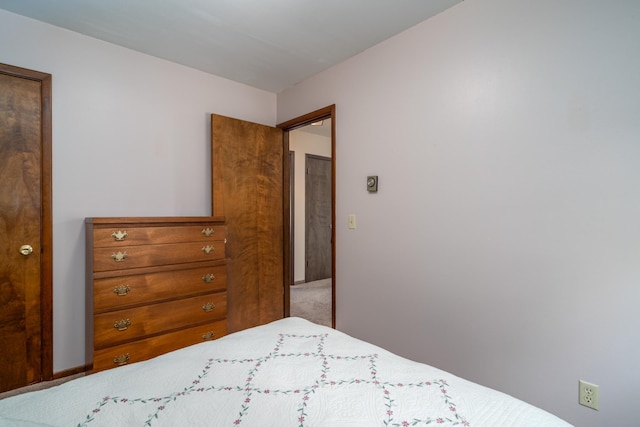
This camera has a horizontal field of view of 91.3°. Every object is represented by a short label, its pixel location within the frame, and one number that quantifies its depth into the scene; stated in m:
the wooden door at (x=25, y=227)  2.04
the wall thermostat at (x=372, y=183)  2.42
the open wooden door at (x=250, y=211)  2.92
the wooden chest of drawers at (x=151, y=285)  2.02
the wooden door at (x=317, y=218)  5.11
